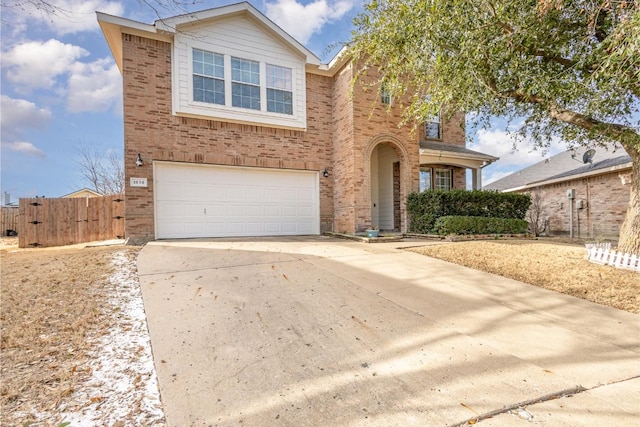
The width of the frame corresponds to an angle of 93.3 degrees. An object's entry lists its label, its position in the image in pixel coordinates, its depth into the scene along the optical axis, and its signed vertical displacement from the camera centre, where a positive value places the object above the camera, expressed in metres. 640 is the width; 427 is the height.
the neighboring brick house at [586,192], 12.08 +0.89
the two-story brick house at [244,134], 9.04 +2.76
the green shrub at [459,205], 9.90 +0.27
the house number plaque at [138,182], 8.84 +1.04
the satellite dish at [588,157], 13.62 +2.49
